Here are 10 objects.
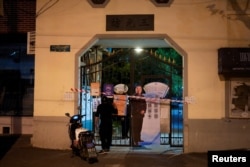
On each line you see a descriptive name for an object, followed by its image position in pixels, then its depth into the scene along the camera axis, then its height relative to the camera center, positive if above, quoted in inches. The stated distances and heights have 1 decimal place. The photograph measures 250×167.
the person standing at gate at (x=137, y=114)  500.4 -26.3
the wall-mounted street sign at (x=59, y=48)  483.2 +55.6
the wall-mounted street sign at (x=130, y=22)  472.7 +85.7
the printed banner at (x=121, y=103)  502.9 -12.4
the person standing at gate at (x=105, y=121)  463.2 -32.8
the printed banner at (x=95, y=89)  499.5 +5.4
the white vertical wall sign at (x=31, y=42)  506.0 +66.1
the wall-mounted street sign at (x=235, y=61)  443.5 +37.0
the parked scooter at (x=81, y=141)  399.9 -48.9
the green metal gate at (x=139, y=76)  500.4 +22.5
